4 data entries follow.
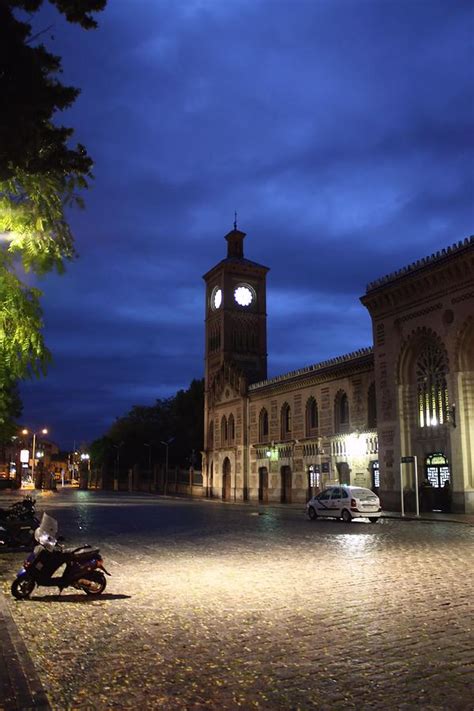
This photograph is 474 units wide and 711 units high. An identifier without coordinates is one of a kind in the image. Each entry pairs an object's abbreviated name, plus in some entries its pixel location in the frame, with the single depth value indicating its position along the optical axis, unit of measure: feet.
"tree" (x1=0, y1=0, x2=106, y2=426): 23.50
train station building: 101.35
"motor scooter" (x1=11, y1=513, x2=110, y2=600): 32.81
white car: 88.48
